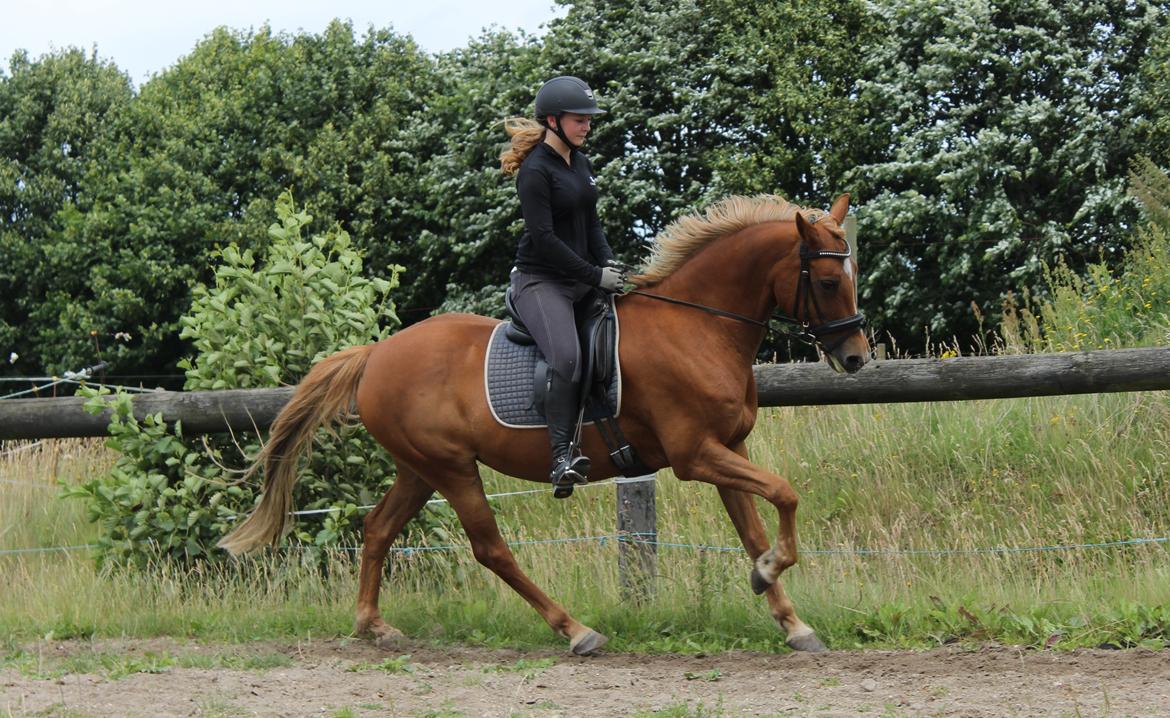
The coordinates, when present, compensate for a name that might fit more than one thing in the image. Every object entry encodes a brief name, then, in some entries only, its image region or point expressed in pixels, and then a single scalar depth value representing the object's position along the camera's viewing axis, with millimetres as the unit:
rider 12703
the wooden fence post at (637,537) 14500
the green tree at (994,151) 45094
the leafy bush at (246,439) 16062
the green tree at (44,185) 67937
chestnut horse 12422
